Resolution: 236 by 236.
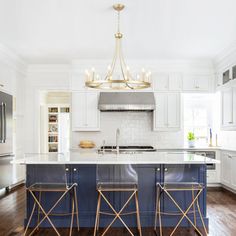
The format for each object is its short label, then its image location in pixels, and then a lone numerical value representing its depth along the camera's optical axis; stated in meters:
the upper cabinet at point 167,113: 6.38
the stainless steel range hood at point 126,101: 6.11
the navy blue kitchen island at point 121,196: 3.66
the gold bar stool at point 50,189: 3.30
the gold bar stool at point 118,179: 3.27
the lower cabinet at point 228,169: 5.53
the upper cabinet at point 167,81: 6.43
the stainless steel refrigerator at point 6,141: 5.30
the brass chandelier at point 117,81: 3.68
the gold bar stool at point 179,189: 3.33
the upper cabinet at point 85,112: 6.41
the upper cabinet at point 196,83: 6.45
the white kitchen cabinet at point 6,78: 5.52
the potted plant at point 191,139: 6.39
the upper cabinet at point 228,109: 5.48
